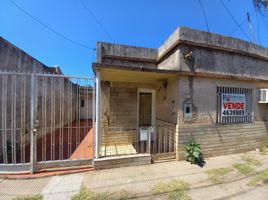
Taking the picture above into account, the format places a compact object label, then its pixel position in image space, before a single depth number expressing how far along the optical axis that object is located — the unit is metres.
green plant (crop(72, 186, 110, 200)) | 2.89
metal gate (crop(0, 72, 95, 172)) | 3.71
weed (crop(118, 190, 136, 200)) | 2.96
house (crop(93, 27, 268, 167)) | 4.76
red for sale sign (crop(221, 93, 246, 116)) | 5.28
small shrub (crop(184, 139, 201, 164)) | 4.56
